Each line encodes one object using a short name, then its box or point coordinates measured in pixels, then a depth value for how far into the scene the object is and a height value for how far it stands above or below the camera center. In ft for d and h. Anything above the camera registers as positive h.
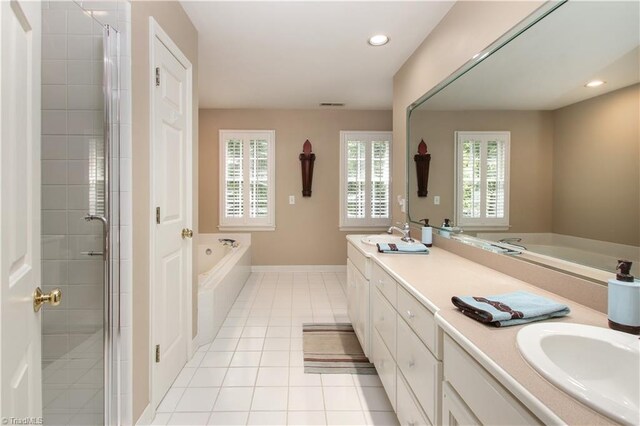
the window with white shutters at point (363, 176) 16.02 +1.60
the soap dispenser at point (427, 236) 7.80 -0.71
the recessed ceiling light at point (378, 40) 8.26 +4.56
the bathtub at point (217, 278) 8.36 -2.49
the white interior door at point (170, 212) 5.85 -0.14
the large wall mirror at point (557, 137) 3.26 +1.00
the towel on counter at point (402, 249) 6.80 -0.91
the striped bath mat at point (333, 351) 7.25 -3.72
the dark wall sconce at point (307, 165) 15.52 +2.09
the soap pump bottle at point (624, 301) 2.76 -0.83
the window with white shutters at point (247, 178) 15.72 +1.43
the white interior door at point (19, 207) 2.18 -0.02
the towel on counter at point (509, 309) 3.05 -1.04
